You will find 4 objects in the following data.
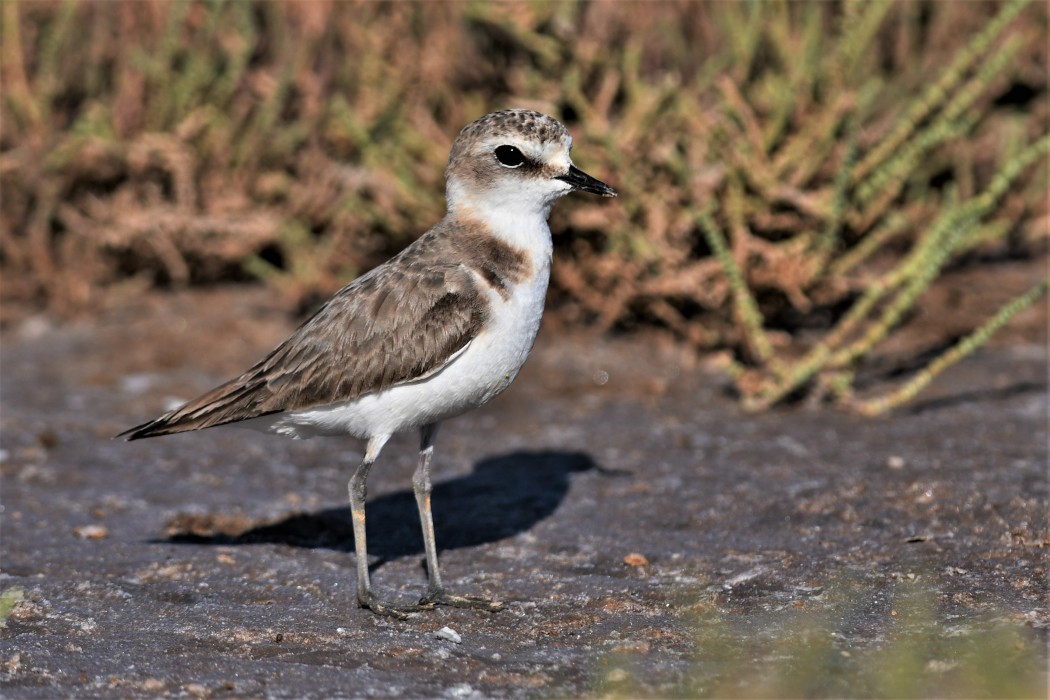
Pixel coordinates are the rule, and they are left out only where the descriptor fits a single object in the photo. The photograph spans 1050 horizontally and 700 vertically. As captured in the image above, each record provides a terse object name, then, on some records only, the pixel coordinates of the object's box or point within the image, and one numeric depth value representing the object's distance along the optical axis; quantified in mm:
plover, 9734
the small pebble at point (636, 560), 10383
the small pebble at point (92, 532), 11336
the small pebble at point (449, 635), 8867
